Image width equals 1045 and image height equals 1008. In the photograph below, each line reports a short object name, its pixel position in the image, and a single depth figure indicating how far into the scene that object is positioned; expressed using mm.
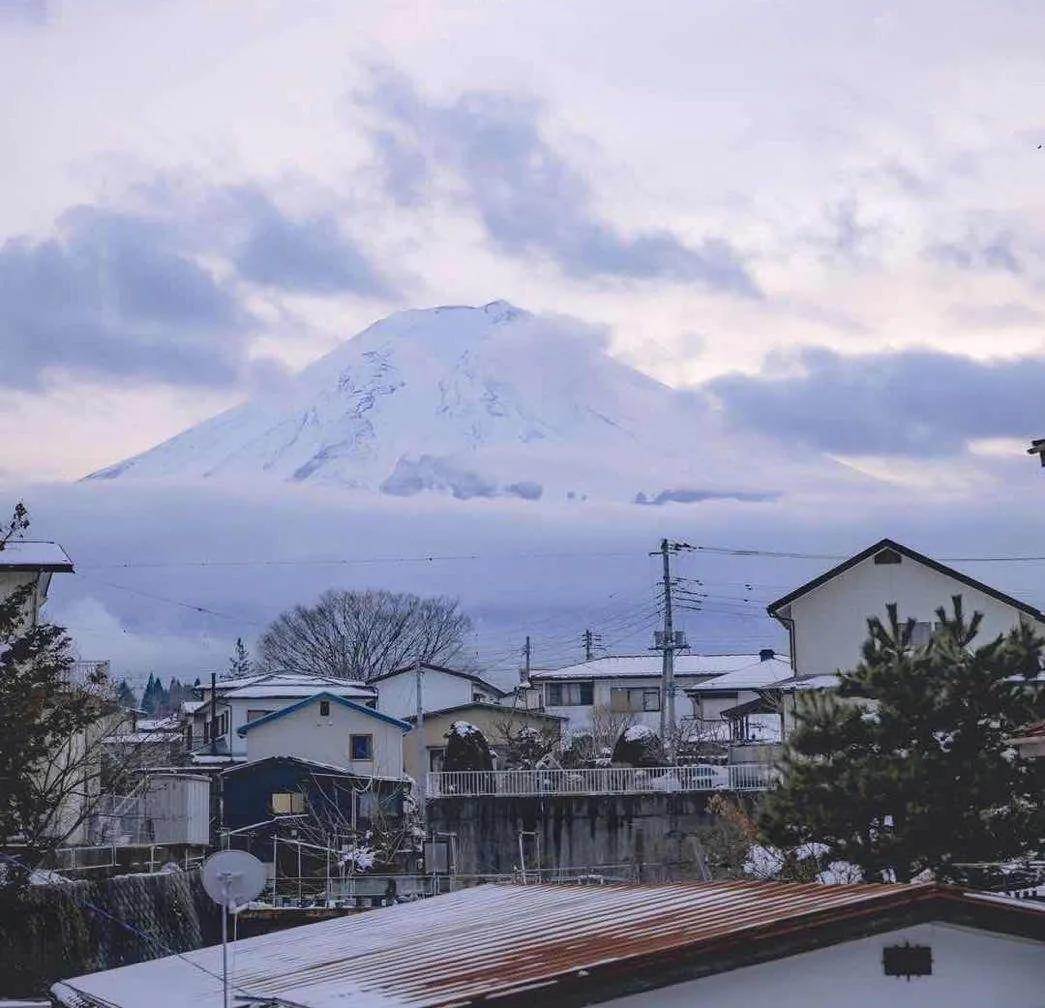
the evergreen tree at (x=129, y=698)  88625
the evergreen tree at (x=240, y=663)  140250
